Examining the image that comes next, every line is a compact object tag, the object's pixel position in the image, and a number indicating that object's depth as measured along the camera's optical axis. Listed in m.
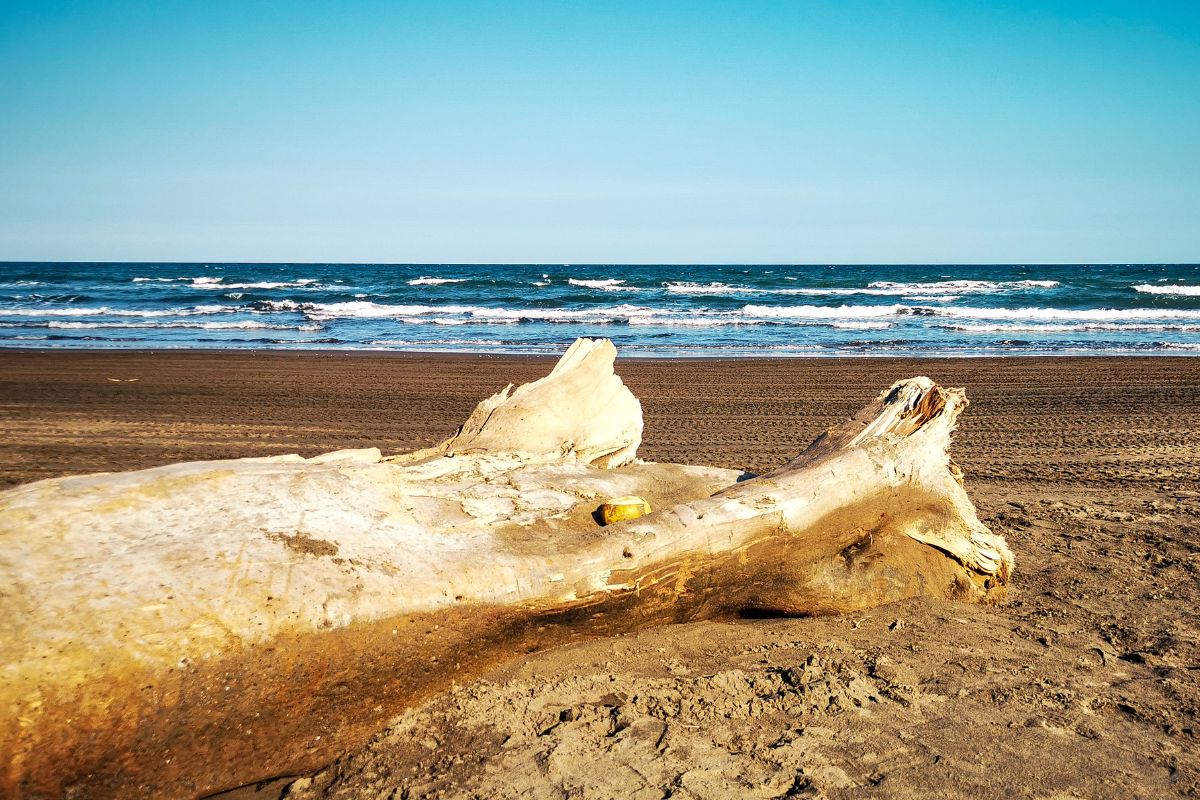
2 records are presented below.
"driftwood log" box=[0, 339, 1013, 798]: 2.44
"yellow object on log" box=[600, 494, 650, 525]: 3.62
